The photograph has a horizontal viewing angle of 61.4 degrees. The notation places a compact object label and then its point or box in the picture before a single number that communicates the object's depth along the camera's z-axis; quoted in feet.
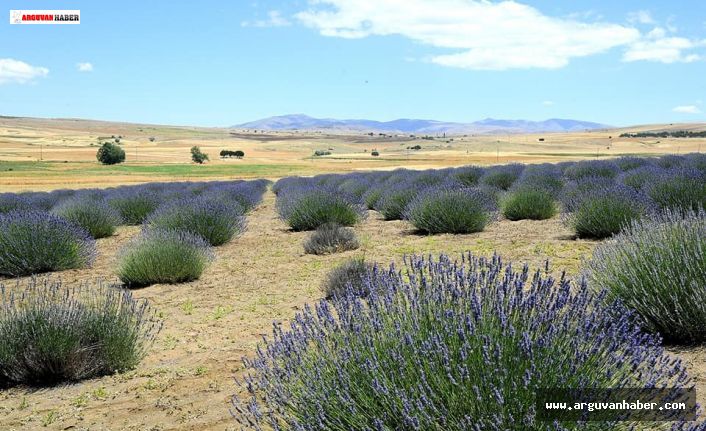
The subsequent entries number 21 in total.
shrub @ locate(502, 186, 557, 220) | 47.70
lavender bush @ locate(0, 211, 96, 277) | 34.99
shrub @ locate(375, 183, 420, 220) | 53.21
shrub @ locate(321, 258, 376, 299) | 25.09
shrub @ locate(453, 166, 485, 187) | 72.74
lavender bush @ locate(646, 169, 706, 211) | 36.47
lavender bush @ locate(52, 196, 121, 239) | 49.78
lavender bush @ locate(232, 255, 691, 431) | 9.06
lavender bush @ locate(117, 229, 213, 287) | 31.17
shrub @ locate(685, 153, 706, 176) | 57.74
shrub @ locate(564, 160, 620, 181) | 65.70
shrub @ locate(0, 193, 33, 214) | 56.66
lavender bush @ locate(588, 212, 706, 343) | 16.25
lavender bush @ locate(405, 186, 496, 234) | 41.19
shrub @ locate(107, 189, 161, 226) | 60.18
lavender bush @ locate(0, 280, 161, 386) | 17.72
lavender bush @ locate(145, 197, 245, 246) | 42.55
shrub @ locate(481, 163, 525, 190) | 69.21
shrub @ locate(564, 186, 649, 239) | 34.47
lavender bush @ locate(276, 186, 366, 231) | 49.16
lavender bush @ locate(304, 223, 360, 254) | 37.76
